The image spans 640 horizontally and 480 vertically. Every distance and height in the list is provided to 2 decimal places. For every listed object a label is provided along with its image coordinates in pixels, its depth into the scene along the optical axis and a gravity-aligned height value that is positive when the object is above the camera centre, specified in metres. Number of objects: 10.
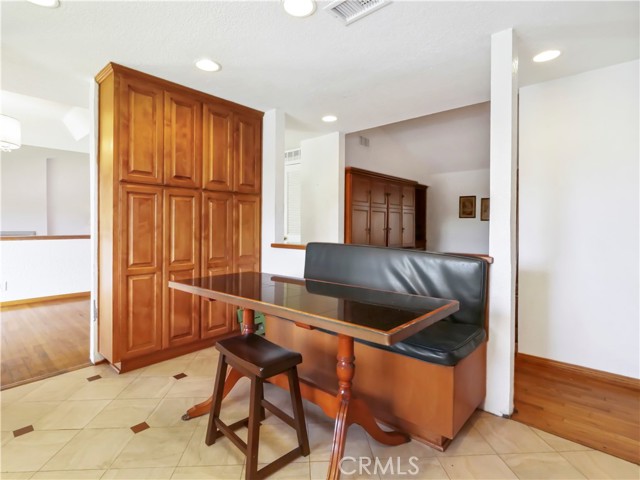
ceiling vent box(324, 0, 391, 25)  1.82 +1.32
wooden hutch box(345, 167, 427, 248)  4.53 +0.46
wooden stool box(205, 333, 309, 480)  1.51 -0.75
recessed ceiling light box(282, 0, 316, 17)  1.81 +1.32
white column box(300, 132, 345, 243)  4.42 +0.71
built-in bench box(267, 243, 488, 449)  1.71 -0.68
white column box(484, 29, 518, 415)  2.05 +0.10
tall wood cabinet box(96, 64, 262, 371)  2.57 +0.25
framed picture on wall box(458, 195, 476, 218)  6.02 +0.59
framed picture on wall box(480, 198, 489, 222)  5.87 +0.54
